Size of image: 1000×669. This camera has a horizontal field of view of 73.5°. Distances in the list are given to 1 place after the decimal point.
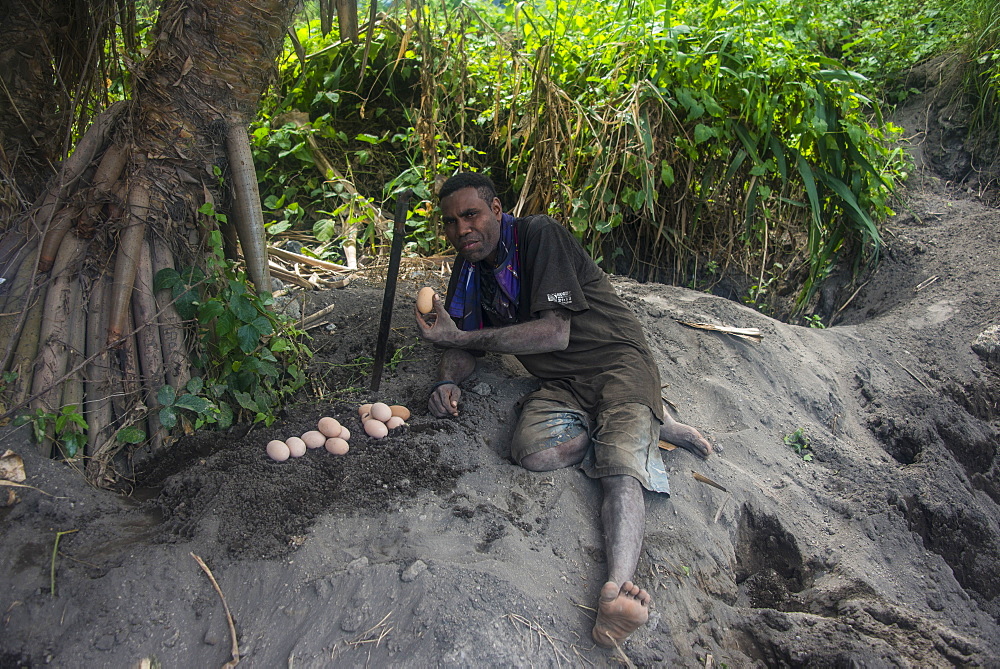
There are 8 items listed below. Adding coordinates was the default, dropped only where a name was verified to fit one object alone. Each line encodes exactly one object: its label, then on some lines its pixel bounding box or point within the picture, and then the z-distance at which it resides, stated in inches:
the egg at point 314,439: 114.4
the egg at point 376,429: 117.5
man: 112.1
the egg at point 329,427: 116.3
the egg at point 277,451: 110.0
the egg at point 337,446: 113.0
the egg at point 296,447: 111.7
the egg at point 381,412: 122.1
